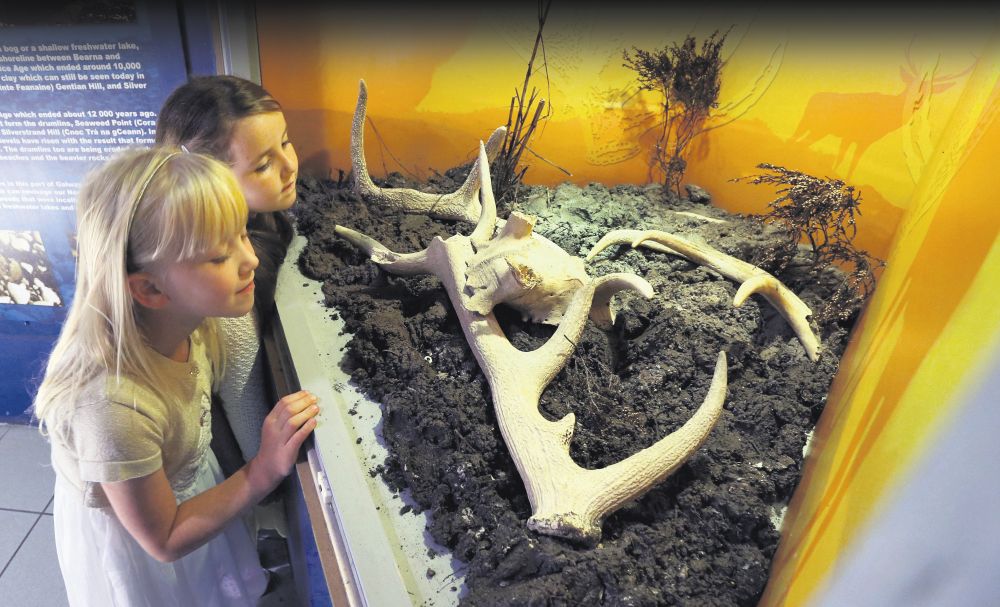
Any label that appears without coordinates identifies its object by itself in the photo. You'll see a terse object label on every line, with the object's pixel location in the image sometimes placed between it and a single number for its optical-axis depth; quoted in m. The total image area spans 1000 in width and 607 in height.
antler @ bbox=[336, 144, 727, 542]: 1.05
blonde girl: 1.01
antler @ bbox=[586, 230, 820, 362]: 1.64
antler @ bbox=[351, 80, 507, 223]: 2.11
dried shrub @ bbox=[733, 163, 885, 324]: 1.68
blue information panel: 1.75
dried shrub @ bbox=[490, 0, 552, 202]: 2.33
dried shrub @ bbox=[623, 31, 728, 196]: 2.21
